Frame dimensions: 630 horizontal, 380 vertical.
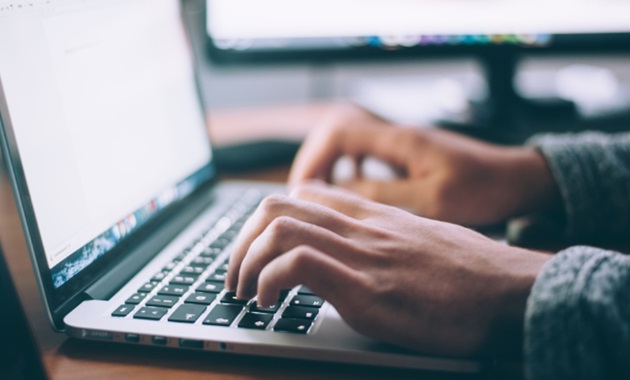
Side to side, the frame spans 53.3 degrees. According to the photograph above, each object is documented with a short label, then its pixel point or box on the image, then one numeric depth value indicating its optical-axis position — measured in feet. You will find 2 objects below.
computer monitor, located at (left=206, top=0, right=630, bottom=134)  2.82
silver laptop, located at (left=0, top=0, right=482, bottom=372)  1.32
